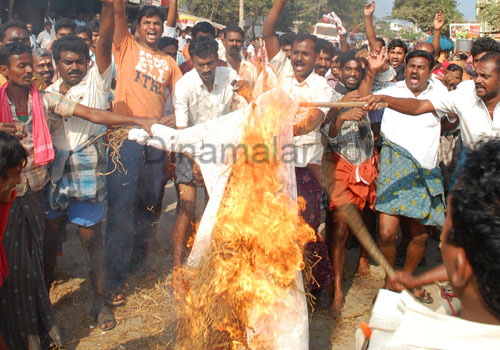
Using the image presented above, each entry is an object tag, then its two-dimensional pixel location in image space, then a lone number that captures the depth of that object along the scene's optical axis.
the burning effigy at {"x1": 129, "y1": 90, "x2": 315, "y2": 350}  2.95
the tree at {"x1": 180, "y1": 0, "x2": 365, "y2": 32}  12.52
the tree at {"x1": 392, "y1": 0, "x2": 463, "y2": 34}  35.81
